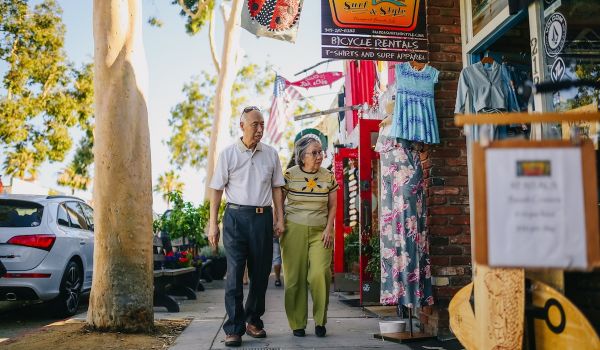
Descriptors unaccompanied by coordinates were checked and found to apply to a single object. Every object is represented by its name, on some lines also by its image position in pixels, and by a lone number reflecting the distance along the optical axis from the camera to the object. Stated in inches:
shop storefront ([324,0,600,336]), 166.4
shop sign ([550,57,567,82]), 169.6
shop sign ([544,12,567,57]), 169.6
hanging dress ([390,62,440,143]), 208.7
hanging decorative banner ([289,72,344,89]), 556.4
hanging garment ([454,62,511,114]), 197.9
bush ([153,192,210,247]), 446.3
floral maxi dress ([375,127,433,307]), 207.6
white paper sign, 81.7
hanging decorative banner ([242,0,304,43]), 308.5
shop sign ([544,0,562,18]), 173.0
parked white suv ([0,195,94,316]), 277.7
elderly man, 203.0
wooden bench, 305.9
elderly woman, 214.2
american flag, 595.8
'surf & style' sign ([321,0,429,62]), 219.8
